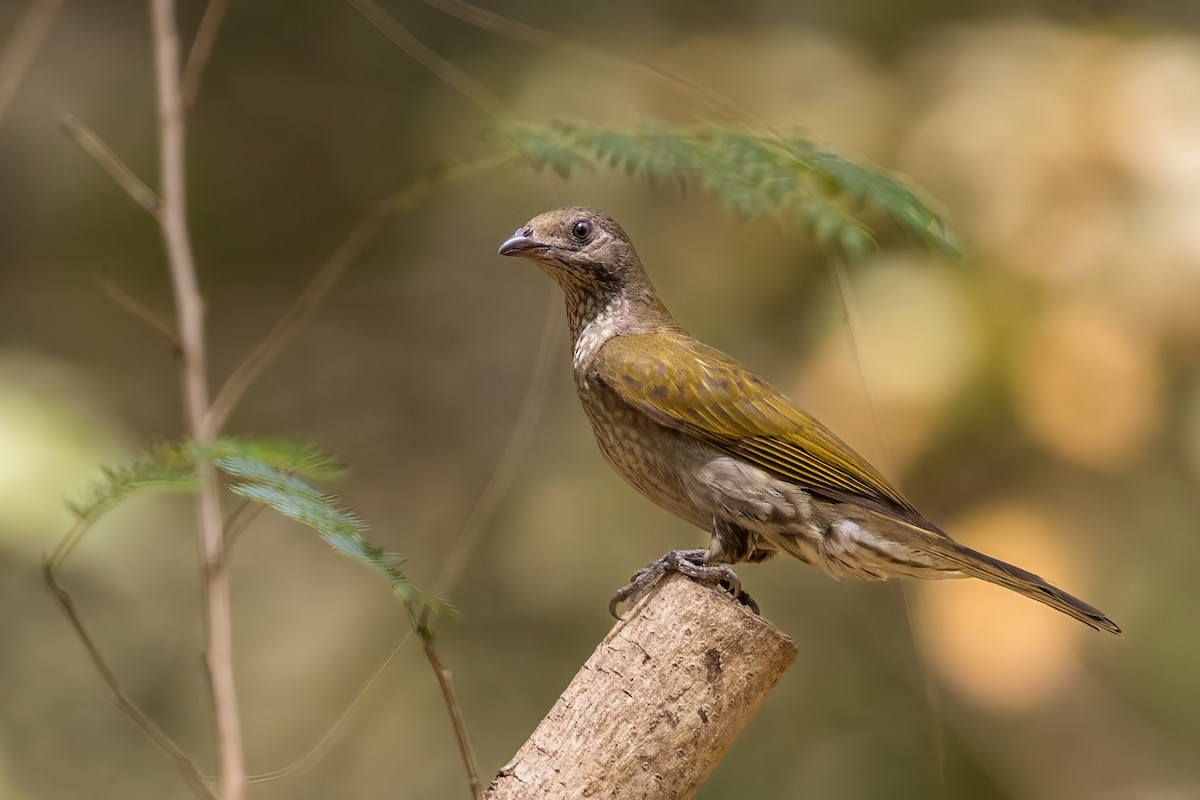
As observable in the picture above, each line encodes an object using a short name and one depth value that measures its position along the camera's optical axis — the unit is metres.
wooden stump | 4.17
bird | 4.97
